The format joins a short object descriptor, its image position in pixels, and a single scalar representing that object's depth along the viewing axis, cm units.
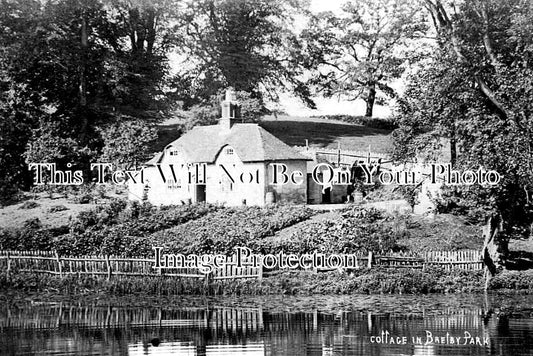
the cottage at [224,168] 4484
